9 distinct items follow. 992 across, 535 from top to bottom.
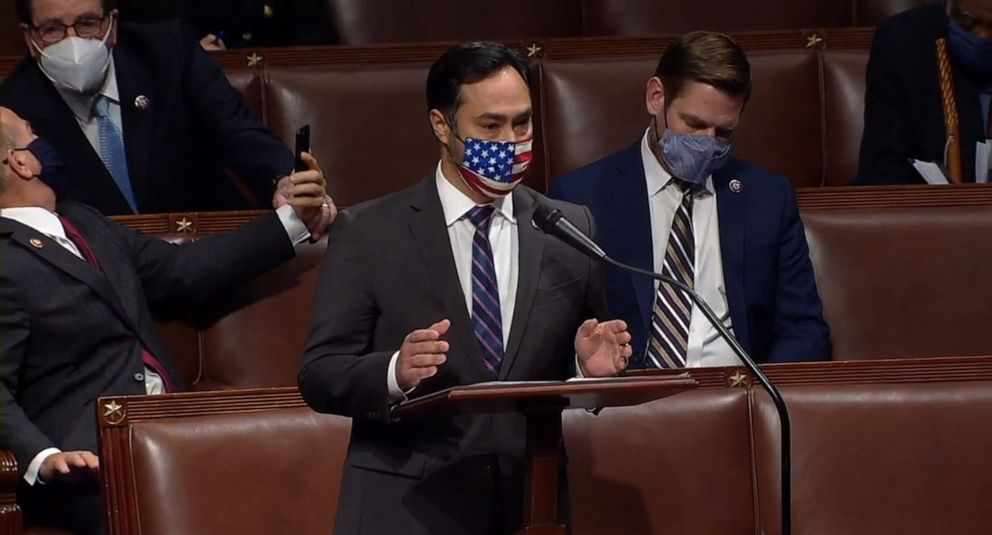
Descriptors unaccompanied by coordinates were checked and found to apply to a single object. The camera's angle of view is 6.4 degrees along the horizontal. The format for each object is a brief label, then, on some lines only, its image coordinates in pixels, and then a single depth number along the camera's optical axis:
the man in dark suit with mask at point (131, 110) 16.79
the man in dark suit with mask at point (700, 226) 16.29
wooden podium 14.79
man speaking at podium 15.25
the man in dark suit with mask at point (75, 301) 15.96
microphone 15.07
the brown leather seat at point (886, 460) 15.61
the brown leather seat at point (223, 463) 15.56
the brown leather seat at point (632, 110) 17.29
